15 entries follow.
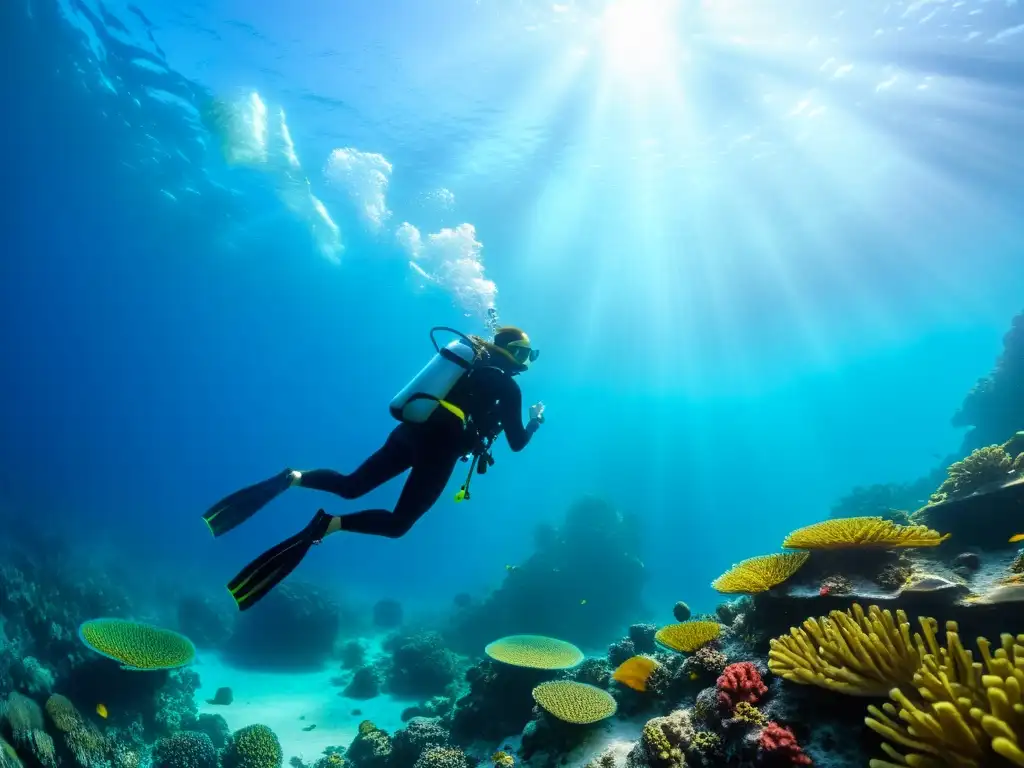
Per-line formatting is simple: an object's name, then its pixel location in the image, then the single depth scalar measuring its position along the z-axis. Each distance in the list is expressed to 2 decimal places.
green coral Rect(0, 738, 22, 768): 6.41
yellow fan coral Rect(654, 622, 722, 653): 6.30
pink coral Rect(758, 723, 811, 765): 3.57
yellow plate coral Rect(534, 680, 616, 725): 5.92
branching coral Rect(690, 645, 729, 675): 5.50
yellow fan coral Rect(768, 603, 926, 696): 3.44
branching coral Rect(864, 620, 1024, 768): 2.34
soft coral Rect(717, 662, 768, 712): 4.48
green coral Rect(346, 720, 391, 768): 8.66
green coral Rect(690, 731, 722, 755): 4.28
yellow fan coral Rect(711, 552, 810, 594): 5.77
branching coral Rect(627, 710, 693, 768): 4.48
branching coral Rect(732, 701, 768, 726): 4.15
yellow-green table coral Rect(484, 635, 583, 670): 8.11
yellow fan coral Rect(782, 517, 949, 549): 5.46
